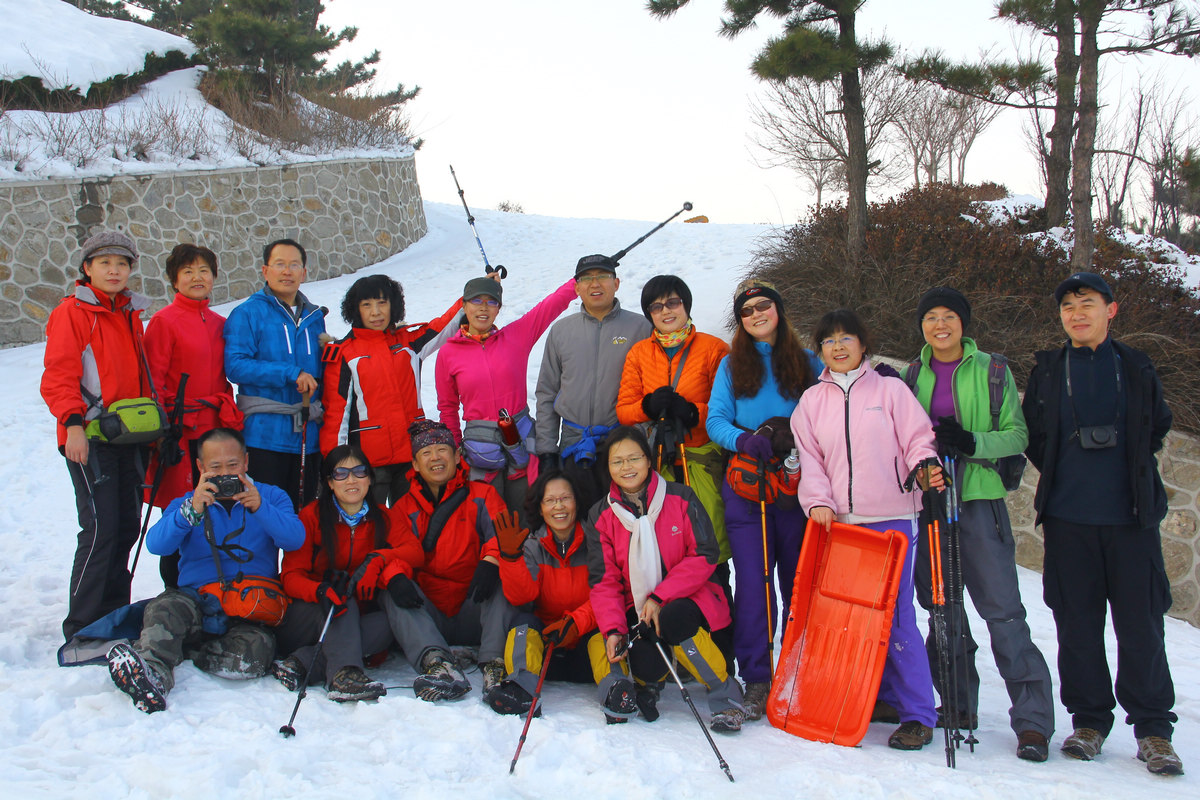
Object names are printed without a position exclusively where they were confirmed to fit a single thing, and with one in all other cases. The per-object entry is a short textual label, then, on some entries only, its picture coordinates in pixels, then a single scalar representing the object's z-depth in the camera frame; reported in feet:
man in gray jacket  12.92
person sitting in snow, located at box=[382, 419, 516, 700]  11.66
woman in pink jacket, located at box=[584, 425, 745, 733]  10.59
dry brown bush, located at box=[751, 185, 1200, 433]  20.67
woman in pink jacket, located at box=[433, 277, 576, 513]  13.30
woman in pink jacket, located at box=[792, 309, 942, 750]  10.21
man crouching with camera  10.72
